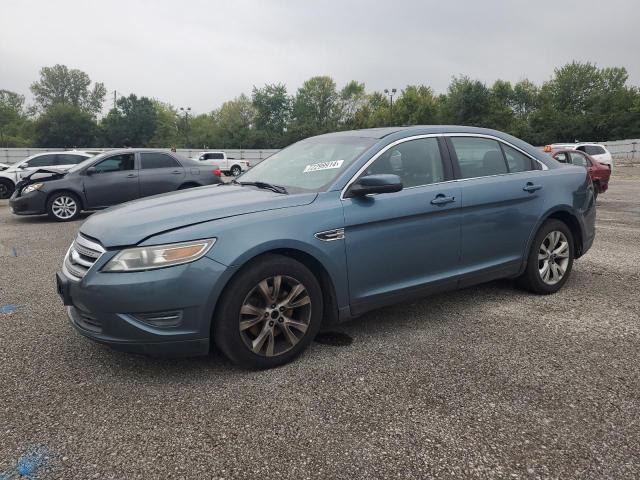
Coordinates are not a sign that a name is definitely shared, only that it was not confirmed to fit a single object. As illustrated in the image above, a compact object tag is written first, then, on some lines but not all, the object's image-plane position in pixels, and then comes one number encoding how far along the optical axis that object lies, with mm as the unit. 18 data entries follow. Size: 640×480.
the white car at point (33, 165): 15086
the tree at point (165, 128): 72375
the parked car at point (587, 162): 12332
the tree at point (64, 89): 90312
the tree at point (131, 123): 67562
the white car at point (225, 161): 31169
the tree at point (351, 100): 77500
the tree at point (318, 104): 74938
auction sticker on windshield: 3556
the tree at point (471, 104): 55312
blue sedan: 2742
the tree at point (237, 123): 68812
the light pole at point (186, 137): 68938
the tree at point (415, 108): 62312
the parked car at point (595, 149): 19612
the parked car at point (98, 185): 10000
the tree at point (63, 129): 64250
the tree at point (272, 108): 75125
